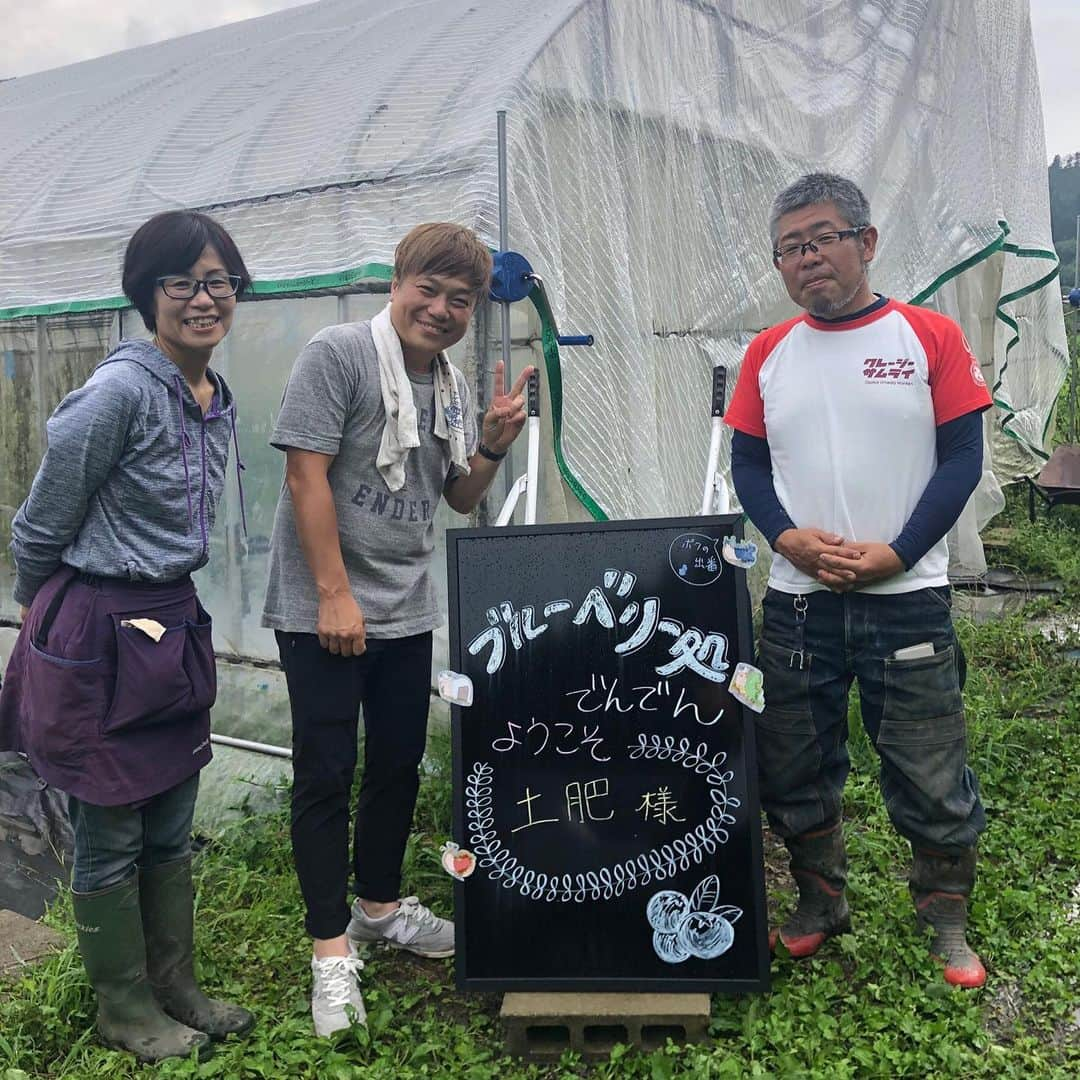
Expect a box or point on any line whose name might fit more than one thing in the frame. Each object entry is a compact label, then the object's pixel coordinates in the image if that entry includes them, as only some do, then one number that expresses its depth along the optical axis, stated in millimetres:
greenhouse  4000
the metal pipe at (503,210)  3586
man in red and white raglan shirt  2555
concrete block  2549
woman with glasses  2357
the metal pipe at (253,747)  4324
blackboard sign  2637
